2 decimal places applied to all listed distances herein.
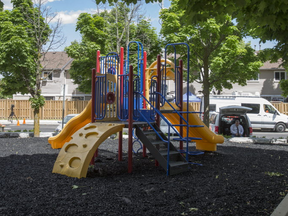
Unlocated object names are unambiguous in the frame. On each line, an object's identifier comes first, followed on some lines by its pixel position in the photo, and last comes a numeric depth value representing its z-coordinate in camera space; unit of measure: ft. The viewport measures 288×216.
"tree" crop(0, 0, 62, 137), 44.88
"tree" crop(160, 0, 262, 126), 47.39
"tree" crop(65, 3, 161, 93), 57.00
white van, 70.64
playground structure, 20.83
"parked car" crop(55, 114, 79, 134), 56.55
